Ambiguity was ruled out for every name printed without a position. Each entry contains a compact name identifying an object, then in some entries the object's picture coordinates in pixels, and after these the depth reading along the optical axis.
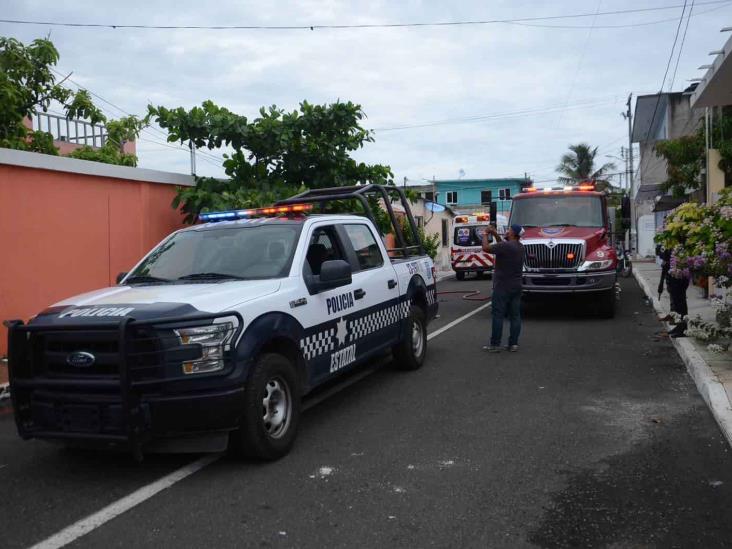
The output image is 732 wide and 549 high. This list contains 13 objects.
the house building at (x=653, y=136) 28.38
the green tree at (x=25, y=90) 11.02
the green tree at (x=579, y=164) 54.16
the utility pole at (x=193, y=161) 12.99
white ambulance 25.41
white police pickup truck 4.48
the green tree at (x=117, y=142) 13.78
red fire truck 12.55
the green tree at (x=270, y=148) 12.08
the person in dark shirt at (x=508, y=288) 9.55
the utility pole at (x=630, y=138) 37.62
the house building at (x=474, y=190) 61.75
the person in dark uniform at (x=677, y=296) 9.59
